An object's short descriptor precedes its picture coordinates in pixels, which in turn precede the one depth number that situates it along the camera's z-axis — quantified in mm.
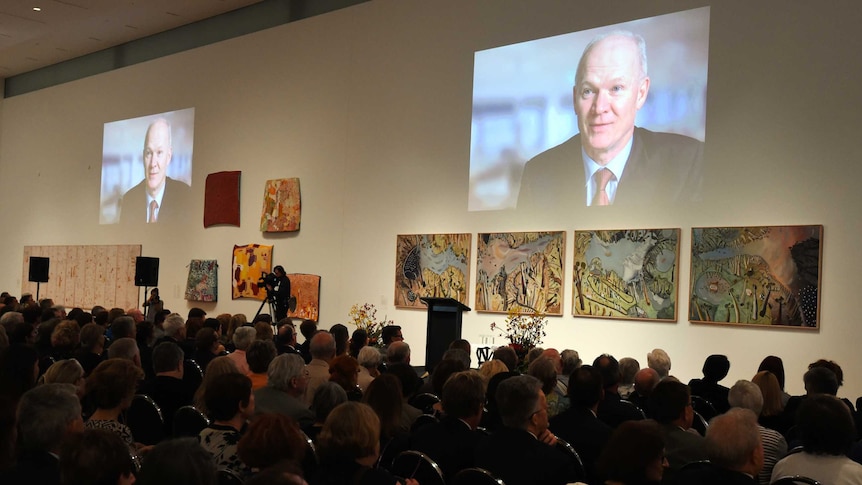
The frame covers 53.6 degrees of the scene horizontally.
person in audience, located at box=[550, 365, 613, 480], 4559
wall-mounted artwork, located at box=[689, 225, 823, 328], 9695
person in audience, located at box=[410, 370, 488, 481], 4203
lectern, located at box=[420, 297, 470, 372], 11289
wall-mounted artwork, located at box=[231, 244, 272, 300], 16859
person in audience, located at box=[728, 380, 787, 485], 4555
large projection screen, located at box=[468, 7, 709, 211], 10867
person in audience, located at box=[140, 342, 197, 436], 5695
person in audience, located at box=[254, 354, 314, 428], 5031
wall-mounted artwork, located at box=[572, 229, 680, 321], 10852
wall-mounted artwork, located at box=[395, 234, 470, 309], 13328
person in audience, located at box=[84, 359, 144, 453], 4414
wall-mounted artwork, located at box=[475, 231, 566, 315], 12094
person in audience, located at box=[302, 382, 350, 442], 4484
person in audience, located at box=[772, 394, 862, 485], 3805
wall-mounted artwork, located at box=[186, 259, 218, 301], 17953
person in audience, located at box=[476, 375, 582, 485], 3787
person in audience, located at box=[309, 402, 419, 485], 3354
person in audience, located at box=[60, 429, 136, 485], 2709
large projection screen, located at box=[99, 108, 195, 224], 19297
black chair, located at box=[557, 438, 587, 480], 3967
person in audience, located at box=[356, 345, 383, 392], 7047
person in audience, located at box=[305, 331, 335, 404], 6801
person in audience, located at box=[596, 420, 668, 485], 3084
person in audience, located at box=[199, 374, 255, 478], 3896
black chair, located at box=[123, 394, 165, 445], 5133
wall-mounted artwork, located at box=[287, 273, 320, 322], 15812
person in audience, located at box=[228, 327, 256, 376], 7762
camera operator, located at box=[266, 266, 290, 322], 15438
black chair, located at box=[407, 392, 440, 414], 5730
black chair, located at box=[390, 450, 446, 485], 3705
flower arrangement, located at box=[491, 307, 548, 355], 11570
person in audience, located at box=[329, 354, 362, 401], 5844
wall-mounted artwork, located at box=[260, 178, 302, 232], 16375
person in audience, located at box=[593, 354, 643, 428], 5516
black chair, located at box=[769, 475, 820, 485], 3410
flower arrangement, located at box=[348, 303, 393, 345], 13764
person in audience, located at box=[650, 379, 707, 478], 4309
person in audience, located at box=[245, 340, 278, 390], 6250
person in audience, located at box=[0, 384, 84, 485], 3150
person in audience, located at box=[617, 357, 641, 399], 7020
